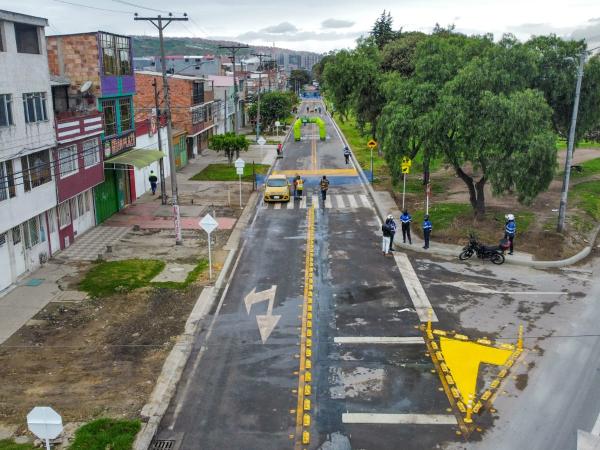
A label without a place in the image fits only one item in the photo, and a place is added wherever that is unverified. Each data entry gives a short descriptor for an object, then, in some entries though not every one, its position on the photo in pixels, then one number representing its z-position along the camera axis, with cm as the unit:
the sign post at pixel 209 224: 2060
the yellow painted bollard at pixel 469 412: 1180
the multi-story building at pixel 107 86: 2736
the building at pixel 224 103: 6631
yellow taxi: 3350
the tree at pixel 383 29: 7956
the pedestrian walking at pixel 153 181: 3525
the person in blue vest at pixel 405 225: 2441
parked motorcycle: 2216
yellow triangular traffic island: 1231
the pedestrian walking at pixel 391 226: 2316
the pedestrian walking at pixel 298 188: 3466
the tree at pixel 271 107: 7462
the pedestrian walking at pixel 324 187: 3362
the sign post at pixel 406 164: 2731
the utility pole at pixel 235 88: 5862
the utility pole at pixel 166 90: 2577
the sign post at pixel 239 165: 3275
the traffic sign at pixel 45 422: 859
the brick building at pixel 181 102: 4959
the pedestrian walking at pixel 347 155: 4882
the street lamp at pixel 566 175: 2366
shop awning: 2811
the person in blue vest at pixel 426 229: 2375
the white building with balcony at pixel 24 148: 1959
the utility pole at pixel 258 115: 6712
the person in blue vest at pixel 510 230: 2262
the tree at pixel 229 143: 4612
